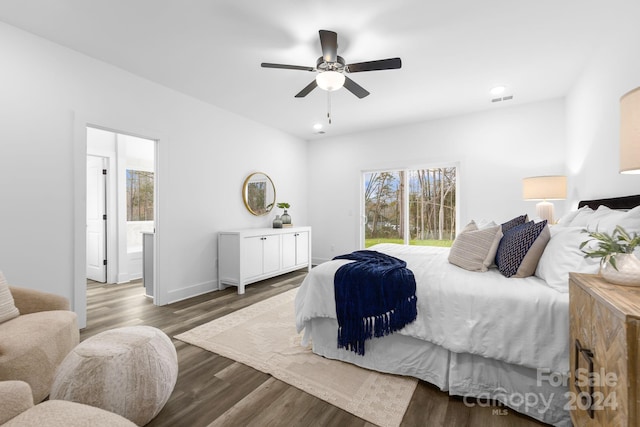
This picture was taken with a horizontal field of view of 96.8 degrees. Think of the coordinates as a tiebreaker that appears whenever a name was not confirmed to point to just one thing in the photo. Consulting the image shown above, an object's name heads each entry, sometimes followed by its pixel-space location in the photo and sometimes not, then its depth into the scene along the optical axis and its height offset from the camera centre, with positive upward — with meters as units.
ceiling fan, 2.27 +1.27
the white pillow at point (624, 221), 1.44 -0.05
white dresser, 3.90 -0.60
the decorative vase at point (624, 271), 1.09 -0.23
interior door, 4.50 -0.06
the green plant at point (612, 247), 1.13 -0.14
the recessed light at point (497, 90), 3.47 +1.52
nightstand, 0.80 -0.48
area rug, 1.66 -1.10
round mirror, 4.62 +0.35
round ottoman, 1.35 -0.80
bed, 1.49 -0.68
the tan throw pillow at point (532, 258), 1.86 -0.30
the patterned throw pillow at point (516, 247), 1.89 -0.23
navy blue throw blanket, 1.84 -0.59
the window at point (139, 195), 4.78 +0.34
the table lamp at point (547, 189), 3.26 +0.27
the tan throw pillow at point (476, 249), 2.11 -0.28
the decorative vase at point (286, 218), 5.09 -0.07
